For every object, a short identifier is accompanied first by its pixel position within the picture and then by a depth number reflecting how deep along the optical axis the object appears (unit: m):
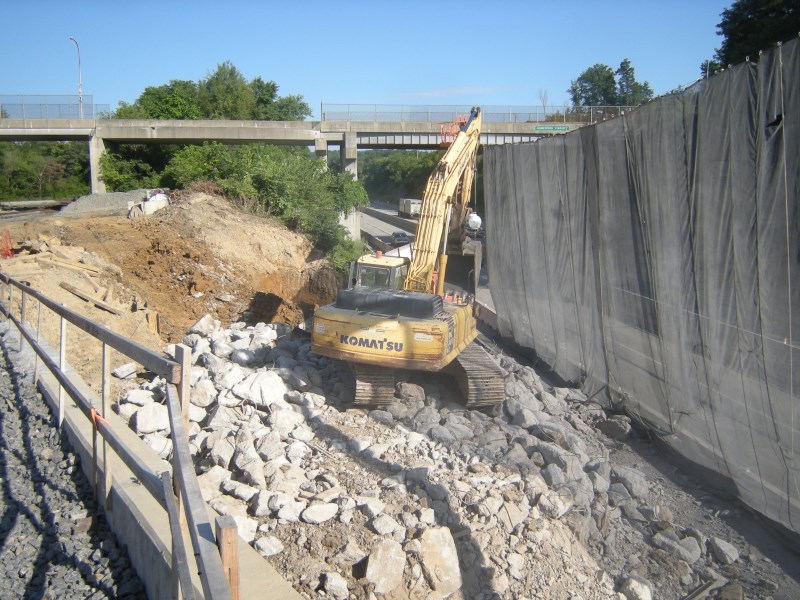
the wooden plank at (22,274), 12.76
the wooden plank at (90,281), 14.27
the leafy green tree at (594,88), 90.06
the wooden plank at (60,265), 14.24
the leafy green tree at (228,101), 57.31
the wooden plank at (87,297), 13.62
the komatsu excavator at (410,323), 10.20
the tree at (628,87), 82.64
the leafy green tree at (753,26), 34.00
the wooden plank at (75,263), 14.74
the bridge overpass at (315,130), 36.75
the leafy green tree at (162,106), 43.22
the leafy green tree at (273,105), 62.19
